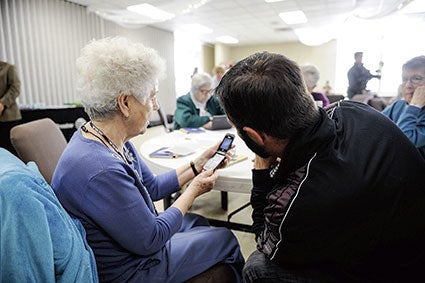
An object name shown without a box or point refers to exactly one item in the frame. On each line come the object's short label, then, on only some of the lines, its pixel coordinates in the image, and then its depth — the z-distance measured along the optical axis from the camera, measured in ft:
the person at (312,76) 7.71
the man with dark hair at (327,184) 2.01
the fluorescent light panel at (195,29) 20.35
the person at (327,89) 26.55
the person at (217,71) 12.12
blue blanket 1.77
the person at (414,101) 4.05
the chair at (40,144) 3.61
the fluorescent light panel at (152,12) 13.52
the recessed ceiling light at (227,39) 25.57
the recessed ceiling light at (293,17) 13.93
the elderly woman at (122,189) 2.40
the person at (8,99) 10.64
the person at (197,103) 8.61
